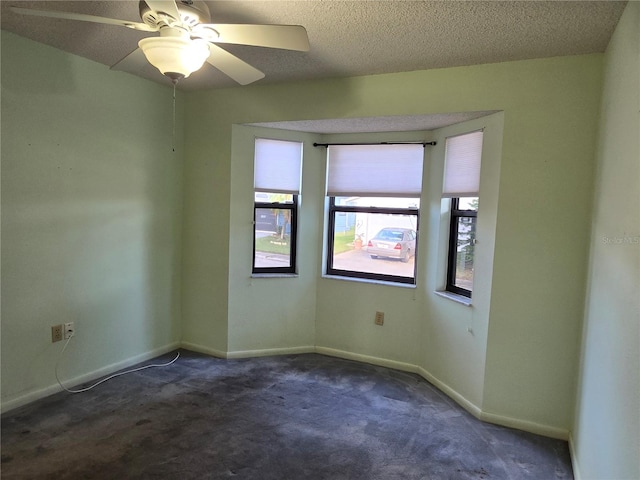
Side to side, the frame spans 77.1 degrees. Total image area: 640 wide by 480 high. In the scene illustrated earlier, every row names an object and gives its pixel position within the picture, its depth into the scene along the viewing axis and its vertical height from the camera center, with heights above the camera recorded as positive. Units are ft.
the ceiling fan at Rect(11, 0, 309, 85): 5.20 +2.50
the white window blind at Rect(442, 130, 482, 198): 9.48 +1.59
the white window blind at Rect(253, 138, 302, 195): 11.78 +1.62
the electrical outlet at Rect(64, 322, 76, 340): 9.43 -2.85
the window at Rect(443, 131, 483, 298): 9.59 +0.71
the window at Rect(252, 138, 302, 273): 11.84 +0.48
